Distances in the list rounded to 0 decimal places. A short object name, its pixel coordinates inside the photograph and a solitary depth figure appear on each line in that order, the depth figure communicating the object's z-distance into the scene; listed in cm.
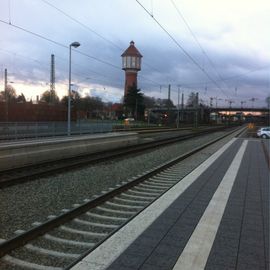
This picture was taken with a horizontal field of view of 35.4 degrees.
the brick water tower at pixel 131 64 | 12462
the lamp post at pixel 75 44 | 3512
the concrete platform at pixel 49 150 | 1609
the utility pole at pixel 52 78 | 6756
